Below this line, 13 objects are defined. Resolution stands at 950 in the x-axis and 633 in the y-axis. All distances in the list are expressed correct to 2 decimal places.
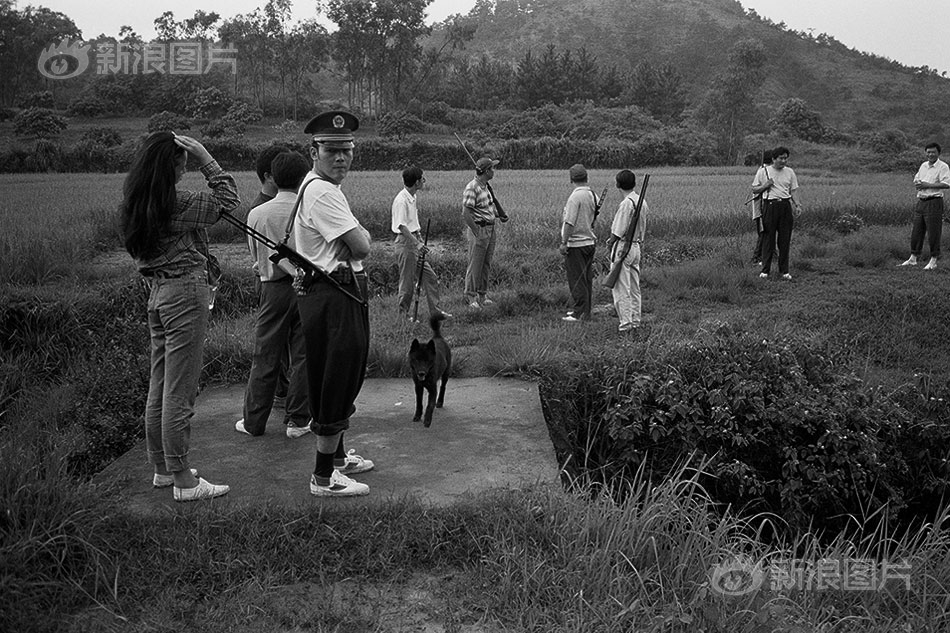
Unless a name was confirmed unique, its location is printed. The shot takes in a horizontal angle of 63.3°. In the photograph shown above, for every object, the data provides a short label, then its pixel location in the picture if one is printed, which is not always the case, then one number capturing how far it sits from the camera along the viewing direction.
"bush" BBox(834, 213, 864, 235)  16.30
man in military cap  3.81
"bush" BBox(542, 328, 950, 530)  5.45
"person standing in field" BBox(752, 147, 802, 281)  11.27
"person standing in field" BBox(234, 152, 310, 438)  4.96
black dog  5.20
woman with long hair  3.79
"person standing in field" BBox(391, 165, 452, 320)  8.69
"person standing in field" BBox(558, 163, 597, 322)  8.65
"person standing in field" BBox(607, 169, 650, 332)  8.00
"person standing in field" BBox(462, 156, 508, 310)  9.34
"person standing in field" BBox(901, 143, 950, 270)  12.00
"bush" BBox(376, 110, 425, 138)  38.66
